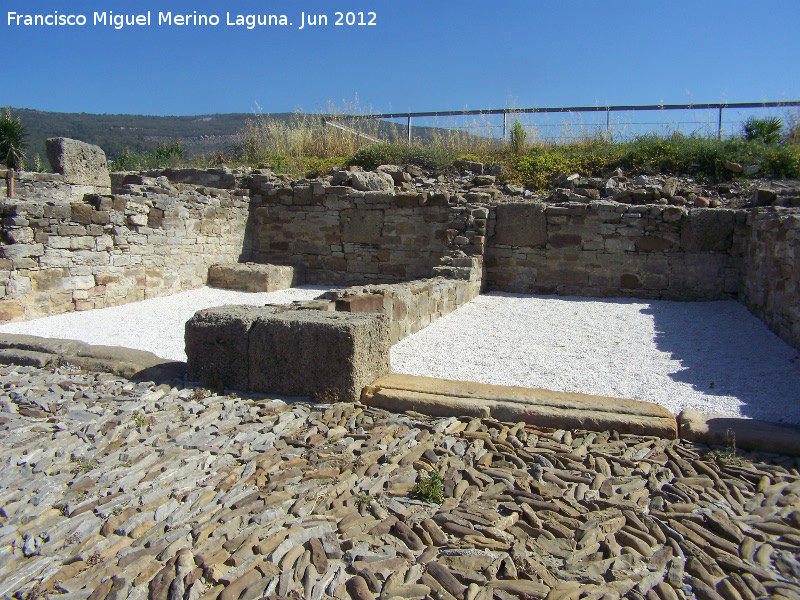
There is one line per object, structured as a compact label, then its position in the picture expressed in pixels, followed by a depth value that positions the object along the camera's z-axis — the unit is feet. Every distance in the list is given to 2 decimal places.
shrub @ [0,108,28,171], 54.19
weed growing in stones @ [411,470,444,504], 8.55
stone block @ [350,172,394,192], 32.83
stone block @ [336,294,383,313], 16.10
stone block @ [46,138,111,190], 35.65
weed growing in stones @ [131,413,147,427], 10.92
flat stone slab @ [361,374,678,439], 11.00
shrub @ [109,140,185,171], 46.64
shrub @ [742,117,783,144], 36.24
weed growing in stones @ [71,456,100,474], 9.13
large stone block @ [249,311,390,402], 12.05
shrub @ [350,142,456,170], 37.81
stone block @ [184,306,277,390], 12.88
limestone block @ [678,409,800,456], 10.00
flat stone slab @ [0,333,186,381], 13.87
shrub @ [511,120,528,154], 39.65
